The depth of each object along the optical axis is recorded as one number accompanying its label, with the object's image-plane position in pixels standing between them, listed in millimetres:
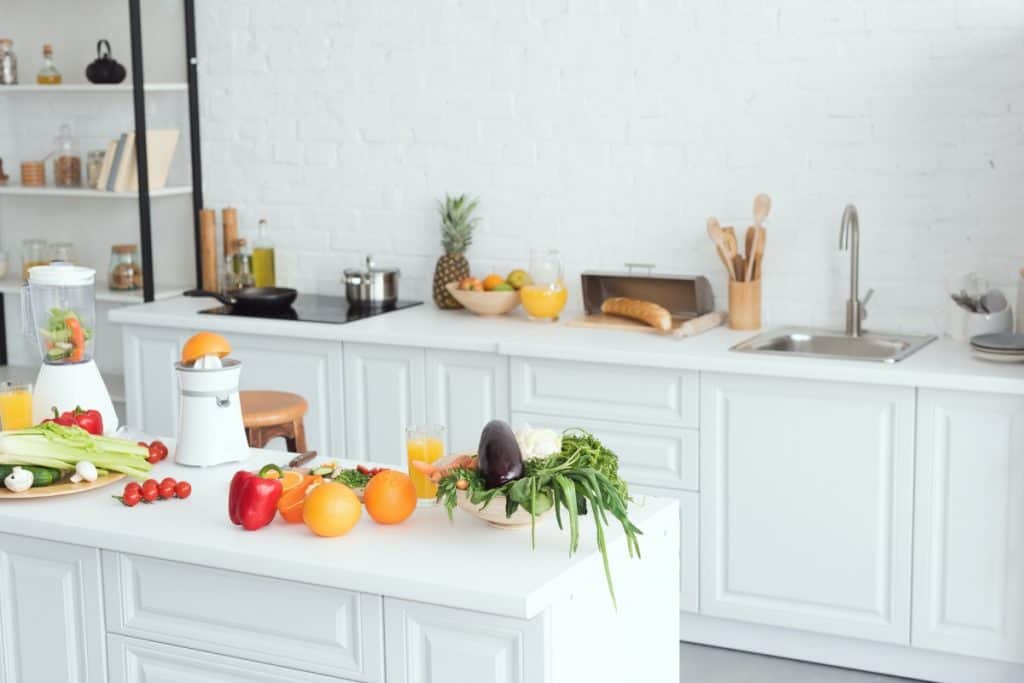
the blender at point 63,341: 3197
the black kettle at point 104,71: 5676
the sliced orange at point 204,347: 3219
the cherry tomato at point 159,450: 3174
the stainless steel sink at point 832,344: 4414
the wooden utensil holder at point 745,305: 4625
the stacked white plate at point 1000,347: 3980
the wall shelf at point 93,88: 5582
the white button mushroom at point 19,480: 2889
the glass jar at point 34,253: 5926
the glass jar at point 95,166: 5801
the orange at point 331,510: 2619
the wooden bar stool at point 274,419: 4188
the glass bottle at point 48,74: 5793
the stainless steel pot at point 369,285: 5266
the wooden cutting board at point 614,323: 4660
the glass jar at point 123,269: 5707
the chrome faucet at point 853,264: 4406
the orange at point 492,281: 5008
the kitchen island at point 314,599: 2432
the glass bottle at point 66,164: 5902
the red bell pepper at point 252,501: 2682
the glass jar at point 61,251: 5945
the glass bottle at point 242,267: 5609
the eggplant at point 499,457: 2551
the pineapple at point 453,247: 5188
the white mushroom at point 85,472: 2948
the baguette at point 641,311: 4555
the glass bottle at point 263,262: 5641
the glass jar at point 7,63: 5875
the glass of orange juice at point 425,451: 2826
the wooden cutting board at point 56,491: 2898
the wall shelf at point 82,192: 5625
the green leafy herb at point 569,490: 2502
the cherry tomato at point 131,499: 2877
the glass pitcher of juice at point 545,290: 4867
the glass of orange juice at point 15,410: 3270
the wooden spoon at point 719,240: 4637
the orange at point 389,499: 2682
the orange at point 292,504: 2725
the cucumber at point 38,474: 2938
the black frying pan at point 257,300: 5211
